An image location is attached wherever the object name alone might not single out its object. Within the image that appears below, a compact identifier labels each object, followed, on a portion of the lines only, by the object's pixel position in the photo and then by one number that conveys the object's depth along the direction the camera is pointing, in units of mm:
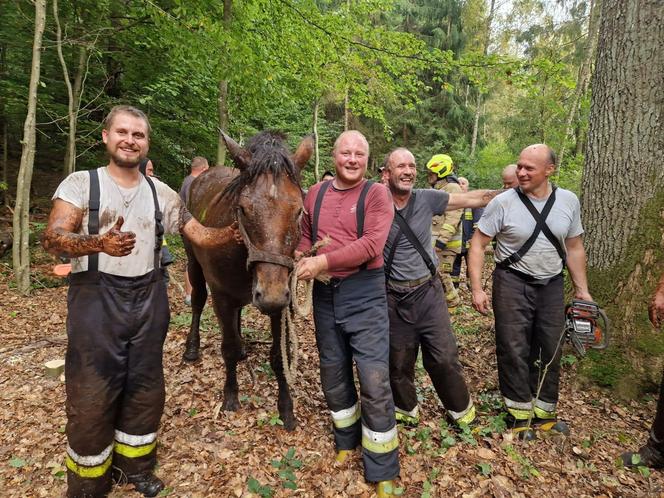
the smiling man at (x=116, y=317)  2482
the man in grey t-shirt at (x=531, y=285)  3375
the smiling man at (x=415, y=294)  3266
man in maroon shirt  2750
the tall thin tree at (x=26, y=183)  6285
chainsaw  3311
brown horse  2457
